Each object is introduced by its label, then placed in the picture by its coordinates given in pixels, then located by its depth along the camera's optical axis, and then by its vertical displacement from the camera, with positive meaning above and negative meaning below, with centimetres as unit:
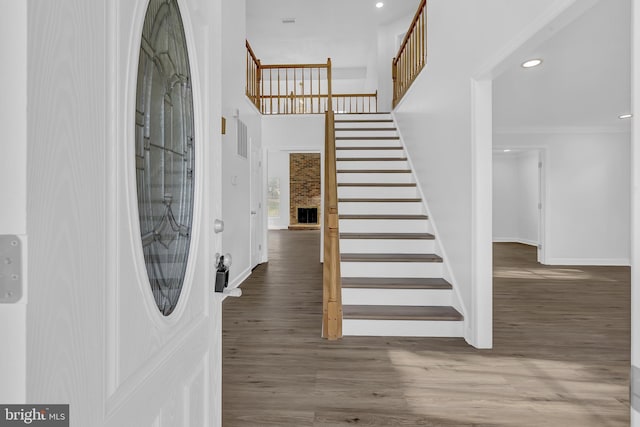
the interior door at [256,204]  548 +16
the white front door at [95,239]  47 -4
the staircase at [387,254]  296 -41
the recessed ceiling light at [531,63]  310 +133
